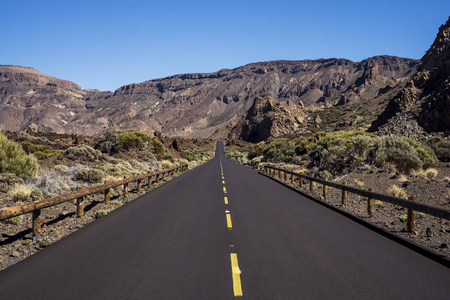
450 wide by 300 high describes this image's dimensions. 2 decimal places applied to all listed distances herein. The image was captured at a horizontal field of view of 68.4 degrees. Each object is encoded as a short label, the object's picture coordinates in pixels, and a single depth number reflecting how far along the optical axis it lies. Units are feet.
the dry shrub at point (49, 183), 42.05
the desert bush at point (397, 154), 61.11
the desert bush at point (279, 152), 128.77
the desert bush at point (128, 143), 110.63
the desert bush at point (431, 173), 57.68
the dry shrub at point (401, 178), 50.51
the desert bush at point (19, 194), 35.32
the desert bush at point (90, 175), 54.49
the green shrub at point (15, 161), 46.96
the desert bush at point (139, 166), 87.19
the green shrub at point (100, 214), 33.13
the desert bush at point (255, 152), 215.31
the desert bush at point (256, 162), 158.25
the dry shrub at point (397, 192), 41.11
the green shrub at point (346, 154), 68.69
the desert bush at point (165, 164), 105.57
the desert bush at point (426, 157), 66.64
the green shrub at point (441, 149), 78.84
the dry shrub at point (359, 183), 53.11
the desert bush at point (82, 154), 76.06
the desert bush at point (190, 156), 186.09
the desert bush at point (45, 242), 22.88
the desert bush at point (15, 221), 28.30
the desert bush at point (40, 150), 85.46
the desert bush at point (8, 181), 39.29
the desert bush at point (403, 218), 30.68
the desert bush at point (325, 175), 64.72
